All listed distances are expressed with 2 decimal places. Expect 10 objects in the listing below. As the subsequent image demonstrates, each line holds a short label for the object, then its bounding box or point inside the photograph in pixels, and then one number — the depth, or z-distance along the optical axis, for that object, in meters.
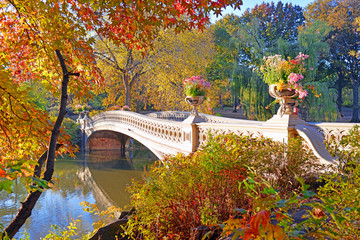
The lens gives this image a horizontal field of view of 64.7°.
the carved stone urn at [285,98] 5.59
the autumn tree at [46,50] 2.96
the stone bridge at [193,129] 5.09
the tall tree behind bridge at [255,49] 20.41
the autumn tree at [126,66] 20.28
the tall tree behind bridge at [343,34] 26.56
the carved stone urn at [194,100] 8.59
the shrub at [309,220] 1.31
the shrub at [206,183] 3.55
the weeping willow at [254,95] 20.36
